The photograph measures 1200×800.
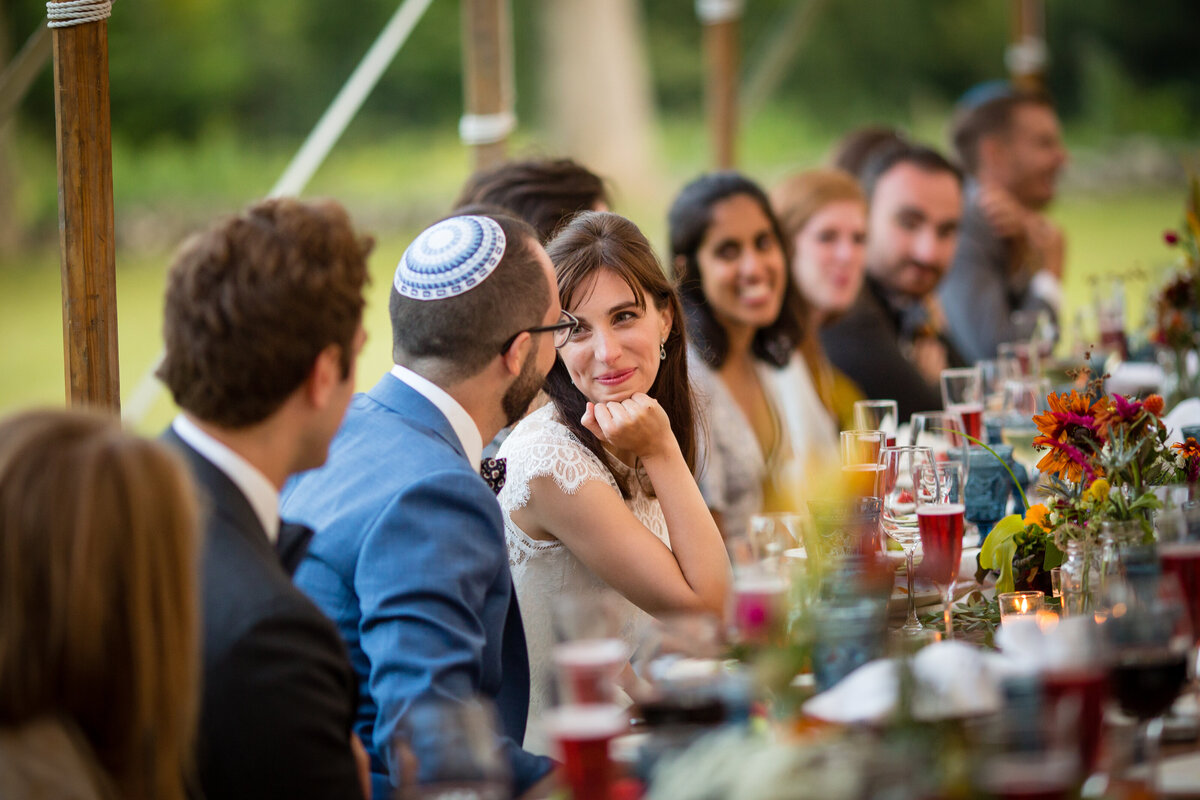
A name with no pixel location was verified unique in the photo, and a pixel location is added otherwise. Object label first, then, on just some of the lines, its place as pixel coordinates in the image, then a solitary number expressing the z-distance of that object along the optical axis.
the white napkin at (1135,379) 7.10
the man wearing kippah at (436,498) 3.23
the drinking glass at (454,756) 2.19
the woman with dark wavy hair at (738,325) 6.80
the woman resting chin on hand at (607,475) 4.37
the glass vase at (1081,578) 3.50
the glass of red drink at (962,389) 6.30
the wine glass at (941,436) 5.33
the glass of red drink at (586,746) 2.34
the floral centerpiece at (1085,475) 3.78
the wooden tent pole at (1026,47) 15.64
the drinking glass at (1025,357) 7.50
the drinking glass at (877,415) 5.98
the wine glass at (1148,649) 2.66
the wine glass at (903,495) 4.16
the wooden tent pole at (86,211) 4.03
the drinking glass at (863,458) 4.65
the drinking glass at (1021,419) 5.61
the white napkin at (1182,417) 5.40
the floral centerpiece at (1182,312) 6.54
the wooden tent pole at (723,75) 10.12
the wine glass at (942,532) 4.05
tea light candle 3.70
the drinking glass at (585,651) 2.41
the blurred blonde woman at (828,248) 8.34
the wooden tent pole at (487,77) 7.25
